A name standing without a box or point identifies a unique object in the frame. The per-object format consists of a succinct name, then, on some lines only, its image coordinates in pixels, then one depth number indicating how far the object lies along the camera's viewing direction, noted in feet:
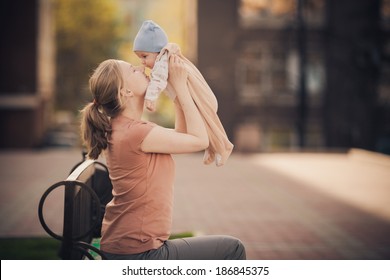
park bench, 19.72
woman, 18.92
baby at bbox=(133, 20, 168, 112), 18.63
